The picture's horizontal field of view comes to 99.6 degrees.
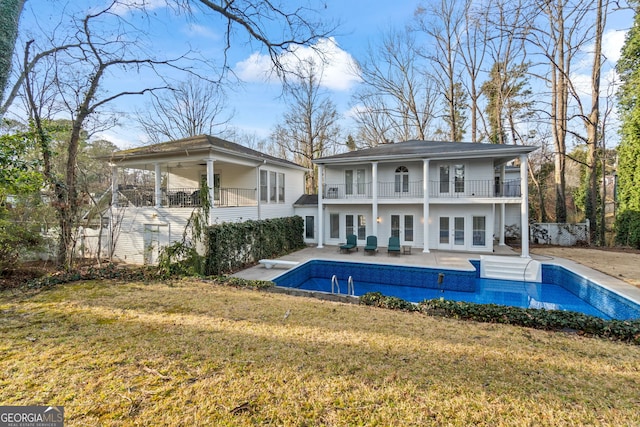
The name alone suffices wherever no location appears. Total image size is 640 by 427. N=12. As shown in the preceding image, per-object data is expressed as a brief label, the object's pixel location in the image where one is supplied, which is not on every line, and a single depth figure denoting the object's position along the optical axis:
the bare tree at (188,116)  23.42
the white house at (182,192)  11.04
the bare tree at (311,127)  26.03
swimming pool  8.27
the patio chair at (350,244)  13.82
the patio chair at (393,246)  13.29
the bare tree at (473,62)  21.00
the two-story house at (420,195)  13.33
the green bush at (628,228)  13.77
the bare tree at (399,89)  23.06
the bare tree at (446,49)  21.08
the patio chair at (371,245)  13.54
